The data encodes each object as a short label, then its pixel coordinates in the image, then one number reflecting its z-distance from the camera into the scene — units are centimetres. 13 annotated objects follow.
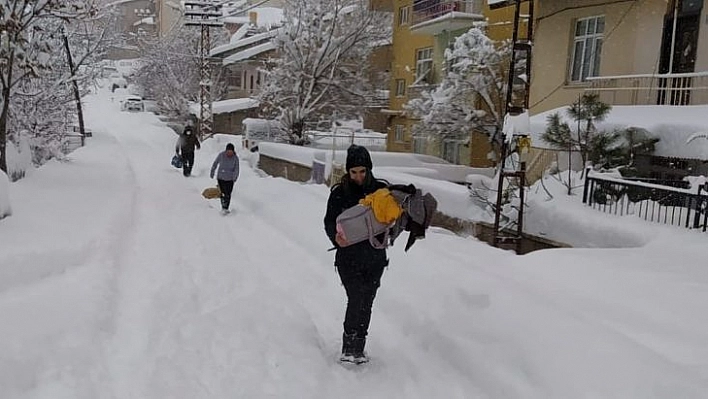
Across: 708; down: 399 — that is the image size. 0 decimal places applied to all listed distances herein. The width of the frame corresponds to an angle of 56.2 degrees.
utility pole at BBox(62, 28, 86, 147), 2228
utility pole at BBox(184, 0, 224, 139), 3166
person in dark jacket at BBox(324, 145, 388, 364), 486
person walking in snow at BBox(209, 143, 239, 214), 1351
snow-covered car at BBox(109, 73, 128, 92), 7844
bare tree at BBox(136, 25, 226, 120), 4741
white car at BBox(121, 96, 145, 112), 5725
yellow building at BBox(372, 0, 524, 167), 2431
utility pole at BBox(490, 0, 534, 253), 1030
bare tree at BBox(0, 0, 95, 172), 1196
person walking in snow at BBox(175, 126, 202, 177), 2033
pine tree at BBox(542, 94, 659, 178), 1177
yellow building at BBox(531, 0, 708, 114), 1445
